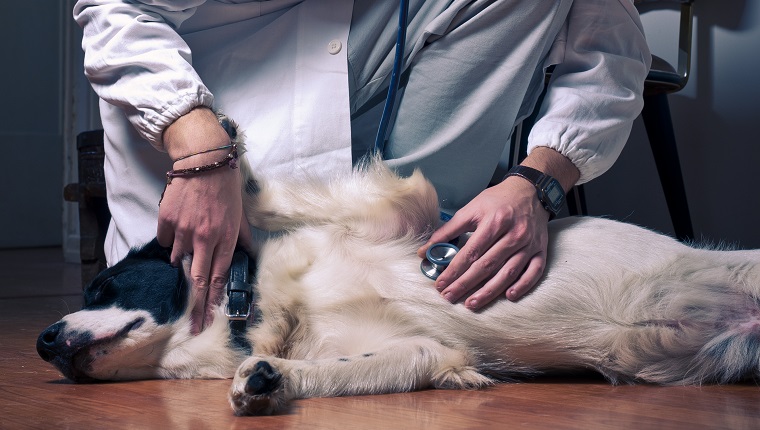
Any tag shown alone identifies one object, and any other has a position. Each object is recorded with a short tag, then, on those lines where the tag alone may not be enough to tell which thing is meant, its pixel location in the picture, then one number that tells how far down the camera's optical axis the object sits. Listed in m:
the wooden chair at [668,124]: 2.32
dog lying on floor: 1.21
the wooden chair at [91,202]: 2.65
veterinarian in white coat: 1.39
